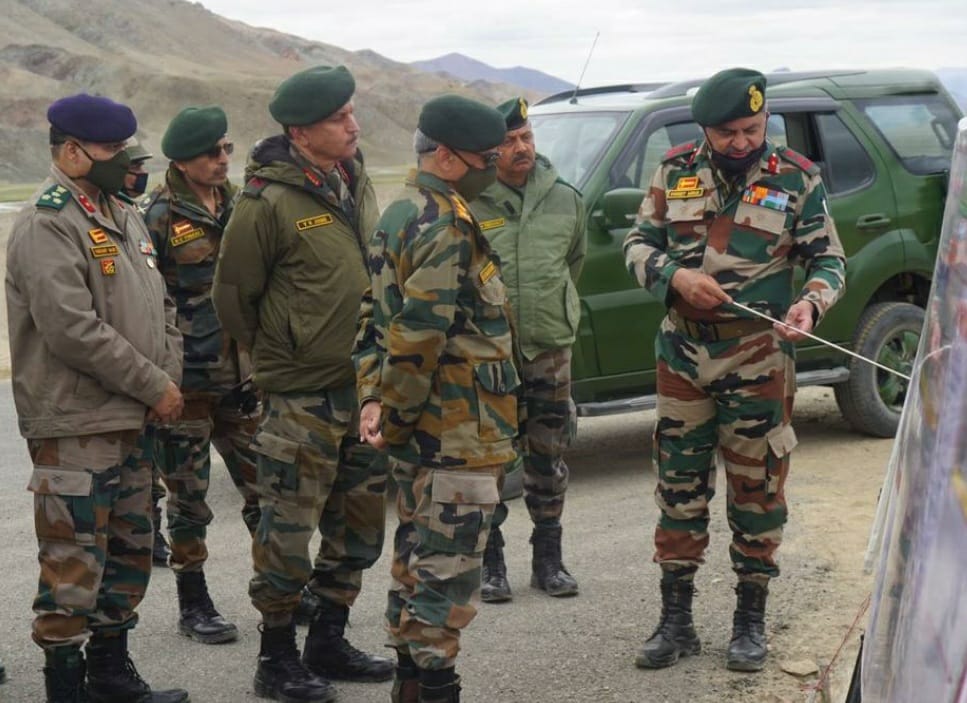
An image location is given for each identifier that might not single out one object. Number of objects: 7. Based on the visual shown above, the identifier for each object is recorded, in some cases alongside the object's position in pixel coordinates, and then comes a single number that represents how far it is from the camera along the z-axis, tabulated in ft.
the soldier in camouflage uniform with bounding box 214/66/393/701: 14.83
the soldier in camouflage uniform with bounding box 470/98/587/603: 18.66
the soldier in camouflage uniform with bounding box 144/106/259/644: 17.57
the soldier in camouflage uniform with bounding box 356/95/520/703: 12.84
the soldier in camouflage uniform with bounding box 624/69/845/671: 15.52
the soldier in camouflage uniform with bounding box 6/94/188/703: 13.97
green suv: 24.08
